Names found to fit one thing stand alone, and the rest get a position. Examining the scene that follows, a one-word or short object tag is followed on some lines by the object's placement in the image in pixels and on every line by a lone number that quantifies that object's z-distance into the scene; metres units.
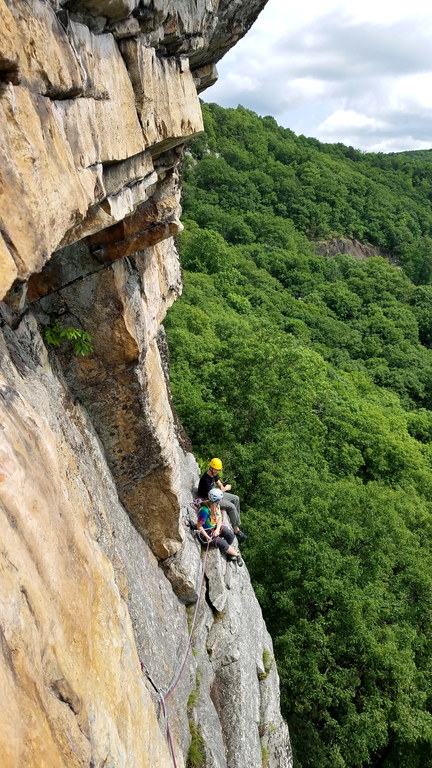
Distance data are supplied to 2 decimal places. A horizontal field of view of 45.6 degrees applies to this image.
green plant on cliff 5.72
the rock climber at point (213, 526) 10.75
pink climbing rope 6.50
